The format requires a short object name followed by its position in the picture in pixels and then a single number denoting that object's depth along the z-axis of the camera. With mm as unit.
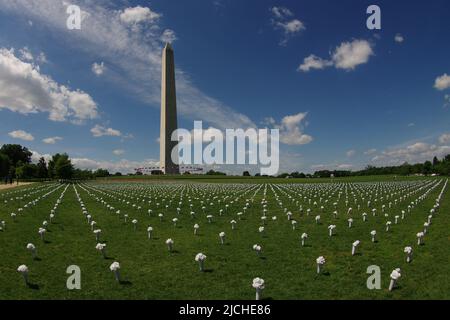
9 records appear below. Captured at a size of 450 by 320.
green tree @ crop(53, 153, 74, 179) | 85000
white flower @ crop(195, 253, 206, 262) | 8562
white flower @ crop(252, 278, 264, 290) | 6684
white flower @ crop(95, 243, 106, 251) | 9876
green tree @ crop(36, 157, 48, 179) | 98700
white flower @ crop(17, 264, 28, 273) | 7577
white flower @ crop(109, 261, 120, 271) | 7856
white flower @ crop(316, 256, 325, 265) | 8318
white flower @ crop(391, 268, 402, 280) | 7080
